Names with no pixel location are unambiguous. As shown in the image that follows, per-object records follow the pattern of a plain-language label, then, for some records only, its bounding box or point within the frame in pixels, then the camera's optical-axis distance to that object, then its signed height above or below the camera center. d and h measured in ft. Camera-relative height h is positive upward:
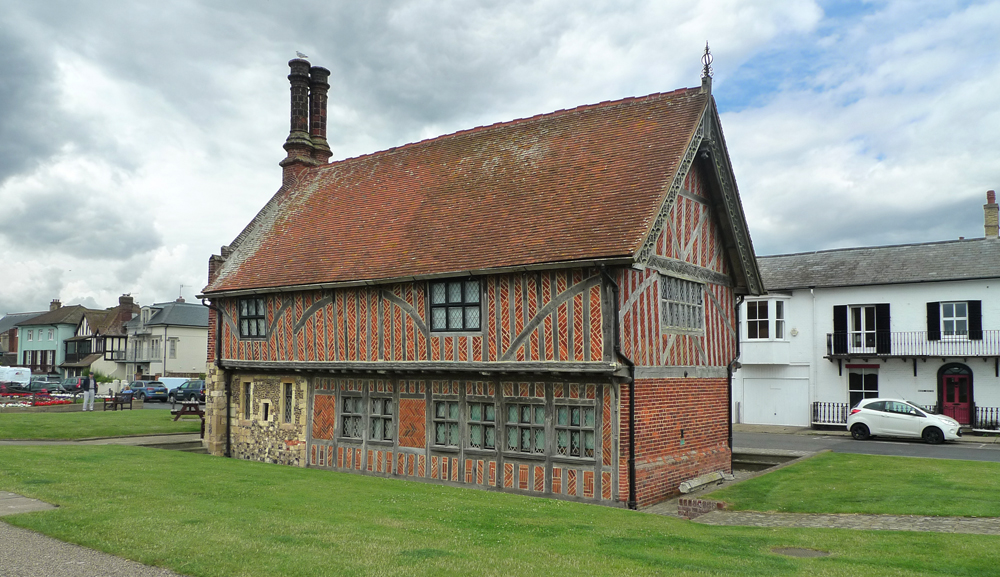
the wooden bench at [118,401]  125.70 -9.77
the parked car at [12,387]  160.47 -9.61
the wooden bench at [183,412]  90.43 -8.19
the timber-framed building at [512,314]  47.03 +2.17
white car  79.82 -8.26
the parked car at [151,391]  154.43 -9.62
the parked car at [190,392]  153.38 -9.60
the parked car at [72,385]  174.74 -9.73
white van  181.06 -7.61
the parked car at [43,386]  169.17 -9.64
